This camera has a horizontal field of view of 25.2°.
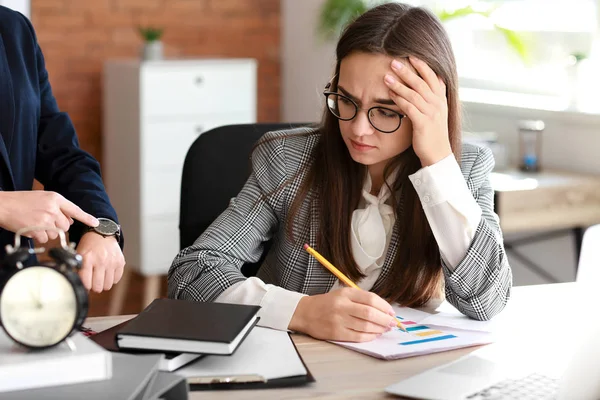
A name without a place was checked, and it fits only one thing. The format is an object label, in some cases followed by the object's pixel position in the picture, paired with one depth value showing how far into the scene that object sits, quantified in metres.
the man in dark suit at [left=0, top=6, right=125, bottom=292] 1.97
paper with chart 1.70
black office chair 2.22
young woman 1.89
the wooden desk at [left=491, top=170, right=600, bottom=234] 3.15
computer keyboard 1.56
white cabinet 4.37
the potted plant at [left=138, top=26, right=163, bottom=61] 4.55
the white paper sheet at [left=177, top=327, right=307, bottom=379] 1.58
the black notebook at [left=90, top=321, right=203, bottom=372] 1.56
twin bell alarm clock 1.42
